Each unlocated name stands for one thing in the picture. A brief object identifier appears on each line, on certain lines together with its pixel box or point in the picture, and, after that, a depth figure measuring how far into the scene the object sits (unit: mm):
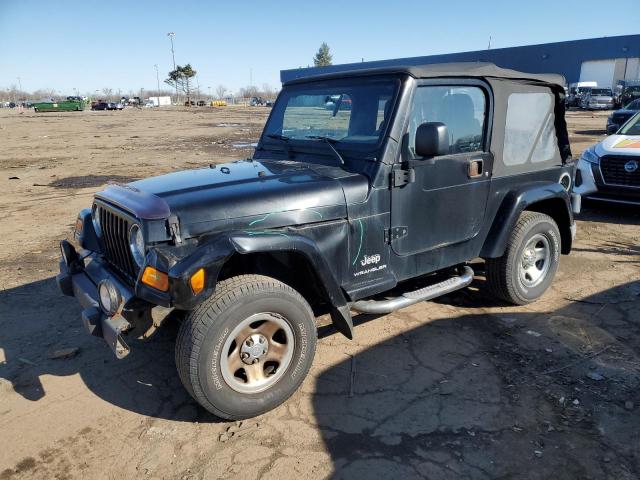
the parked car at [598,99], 37969
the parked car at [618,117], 17564
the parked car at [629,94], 34381
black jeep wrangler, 2676
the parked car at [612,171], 7042
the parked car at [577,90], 41497
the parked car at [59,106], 56750
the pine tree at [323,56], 113831
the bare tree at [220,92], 136125
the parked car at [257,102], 84875
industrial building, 42781
